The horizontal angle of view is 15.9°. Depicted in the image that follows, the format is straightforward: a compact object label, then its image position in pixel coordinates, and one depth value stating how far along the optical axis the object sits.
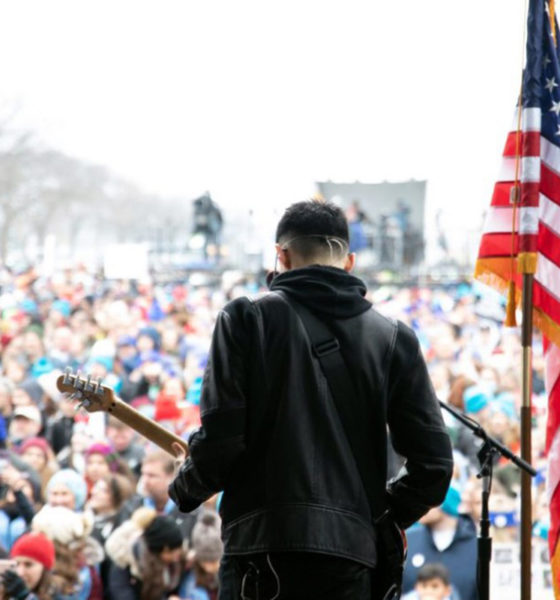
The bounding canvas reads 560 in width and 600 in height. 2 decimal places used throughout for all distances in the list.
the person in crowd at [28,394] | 14.76
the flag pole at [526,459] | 6.96
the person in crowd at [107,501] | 11.12
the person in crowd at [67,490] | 11.45
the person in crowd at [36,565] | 9.99
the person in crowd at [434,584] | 9.78
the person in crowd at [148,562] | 10.62
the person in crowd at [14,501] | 11.03
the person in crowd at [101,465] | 12.19
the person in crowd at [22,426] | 13.84
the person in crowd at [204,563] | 10.57
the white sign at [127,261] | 31.79
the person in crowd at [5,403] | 14.33
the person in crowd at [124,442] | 13.45
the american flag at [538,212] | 7.69
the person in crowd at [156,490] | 11.26
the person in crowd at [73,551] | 10.45
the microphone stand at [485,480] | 6.42
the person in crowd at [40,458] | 12.48
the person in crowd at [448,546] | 9.90
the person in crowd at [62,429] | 14.42
